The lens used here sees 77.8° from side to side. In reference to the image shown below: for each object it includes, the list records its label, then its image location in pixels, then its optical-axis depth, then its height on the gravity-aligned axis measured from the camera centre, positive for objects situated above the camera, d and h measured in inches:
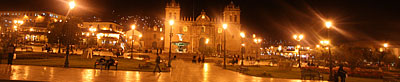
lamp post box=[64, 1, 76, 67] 582.1 +100.8
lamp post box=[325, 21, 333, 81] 520.5 +53.6
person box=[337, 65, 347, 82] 462.9 -45.0
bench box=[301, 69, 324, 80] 555.5 -52.6
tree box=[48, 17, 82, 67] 1214.3 +85.4
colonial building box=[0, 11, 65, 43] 2337.6 +264.7
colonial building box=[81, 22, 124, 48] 2519.7 +116.5
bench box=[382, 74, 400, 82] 530.0 -63.6
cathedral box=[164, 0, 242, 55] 2874.0 +242.6
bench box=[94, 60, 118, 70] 553.8 -35.5
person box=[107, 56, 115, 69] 572.6 -33.5
